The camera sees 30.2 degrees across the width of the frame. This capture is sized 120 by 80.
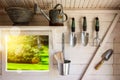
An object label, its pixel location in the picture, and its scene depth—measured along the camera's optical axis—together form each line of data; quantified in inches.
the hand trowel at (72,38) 74.7
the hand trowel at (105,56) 74.2
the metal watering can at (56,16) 66.2
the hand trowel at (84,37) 74.8
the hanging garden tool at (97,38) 74.1
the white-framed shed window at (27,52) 75.2
